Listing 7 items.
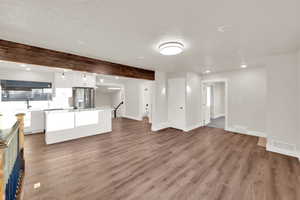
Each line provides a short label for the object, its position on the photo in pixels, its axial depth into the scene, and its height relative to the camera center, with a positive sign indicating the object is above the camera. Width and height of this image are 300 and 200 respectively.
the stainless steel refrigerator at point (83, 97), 5.91 +0.14
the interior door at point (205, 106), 6.23 -0.32
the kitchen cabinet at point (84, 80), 5.88 +0.99
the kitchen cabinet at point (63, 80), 5.46 +0.93
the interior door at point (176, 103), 5.41 -0.14
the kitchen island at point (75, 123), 3.85 -0.84
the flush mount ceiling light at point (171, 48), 2.44 +1.07
